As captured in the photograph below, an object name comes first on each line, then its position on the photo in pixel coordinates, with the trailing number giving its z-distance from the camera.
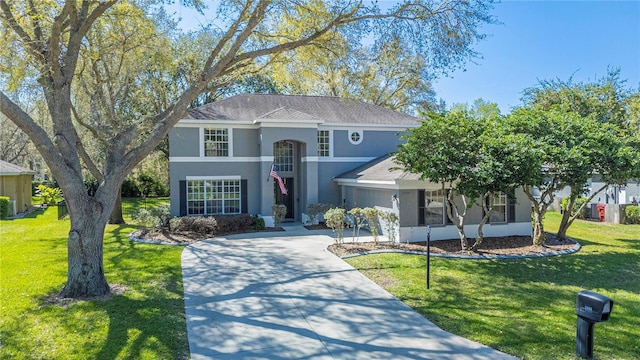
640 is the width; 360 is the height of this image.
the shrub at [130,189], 34.00
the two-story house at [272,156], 17.22
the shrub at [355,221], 13.01
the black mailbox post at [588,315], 5.01
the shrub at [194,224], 15.12
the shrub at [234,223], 16.04
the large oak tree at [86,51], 7.59
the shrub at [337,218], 12.62
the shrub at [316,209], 17.41
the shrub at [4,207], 21.34
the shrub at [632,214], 18.39
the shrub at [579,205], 19.66
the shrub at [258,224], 16.61
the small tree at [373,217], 12.74
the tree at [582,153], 11.09
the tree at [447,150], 10.98
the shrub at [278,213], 17.16
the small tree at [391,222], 12.95
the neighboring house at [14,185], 22.34
